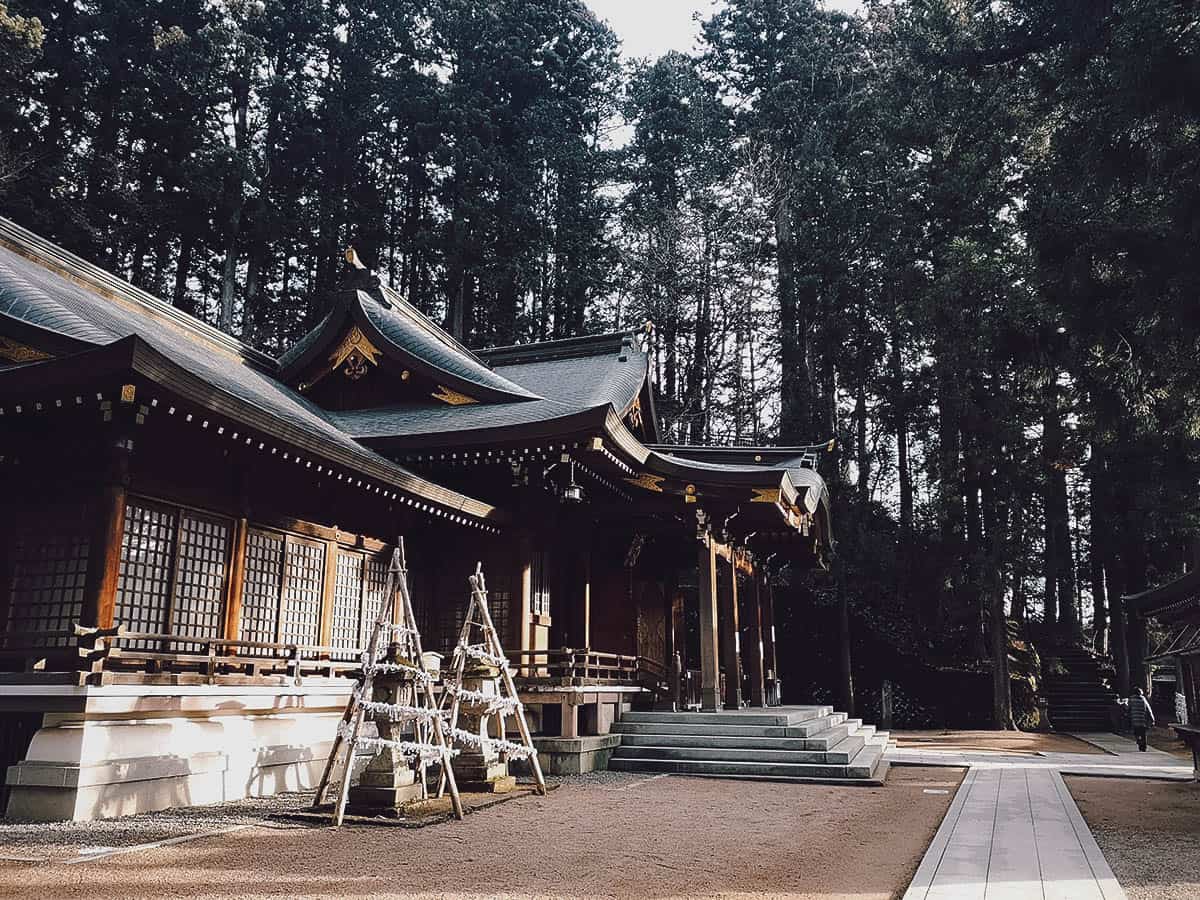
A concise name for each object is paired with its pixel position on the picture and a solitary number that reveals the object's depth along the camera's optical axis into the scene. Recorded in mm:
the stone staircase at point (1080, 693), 26505
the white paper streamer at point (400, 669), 7598
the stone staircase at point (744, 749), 11648
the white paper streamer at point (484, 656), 9023
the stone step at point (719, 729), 12492
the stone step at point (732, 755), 11812
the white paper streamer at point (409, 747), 7523
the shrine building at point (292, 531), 7719
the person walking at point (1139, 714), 19484
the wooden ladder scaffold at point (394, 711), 7417
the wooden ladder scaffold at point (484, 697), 8812
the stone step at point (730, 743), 12234
